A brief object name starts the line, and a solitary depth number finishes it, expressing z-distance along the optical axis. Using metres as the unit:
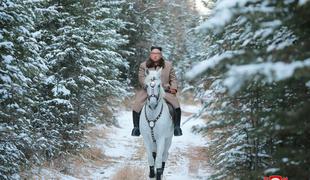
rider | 17.80
